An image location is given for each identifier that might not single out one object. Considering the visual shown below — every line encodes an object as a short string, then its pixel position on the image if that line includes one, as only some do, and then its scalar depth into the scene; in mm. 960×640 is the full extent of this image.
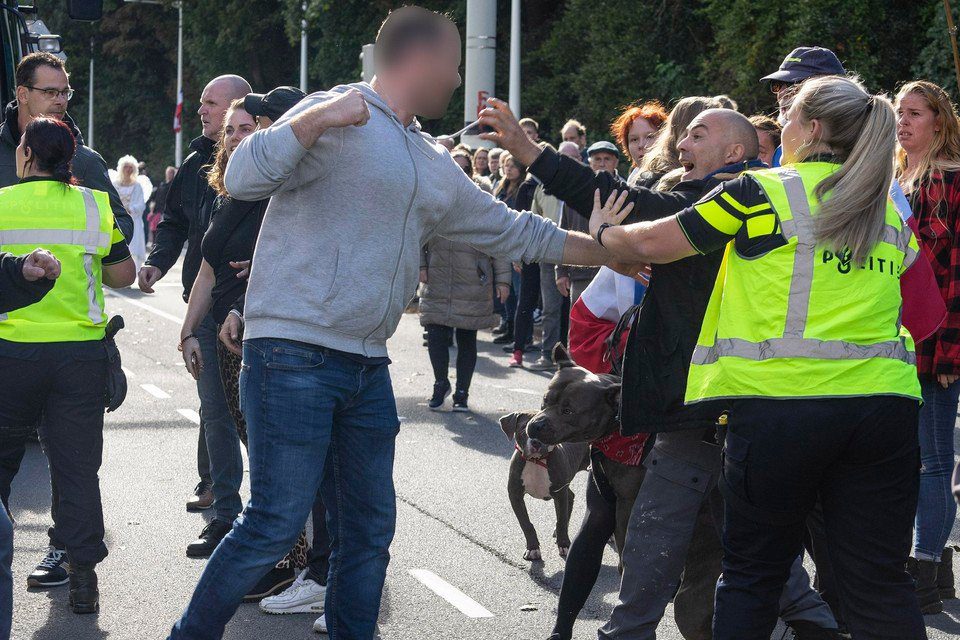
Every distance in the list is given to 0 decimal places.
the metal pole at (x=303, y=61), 33141
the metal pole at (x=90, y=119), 53147
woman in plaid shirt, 5082
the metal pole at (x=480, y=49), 18328
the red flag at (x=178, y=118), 43562
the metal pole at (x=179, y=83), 44125
